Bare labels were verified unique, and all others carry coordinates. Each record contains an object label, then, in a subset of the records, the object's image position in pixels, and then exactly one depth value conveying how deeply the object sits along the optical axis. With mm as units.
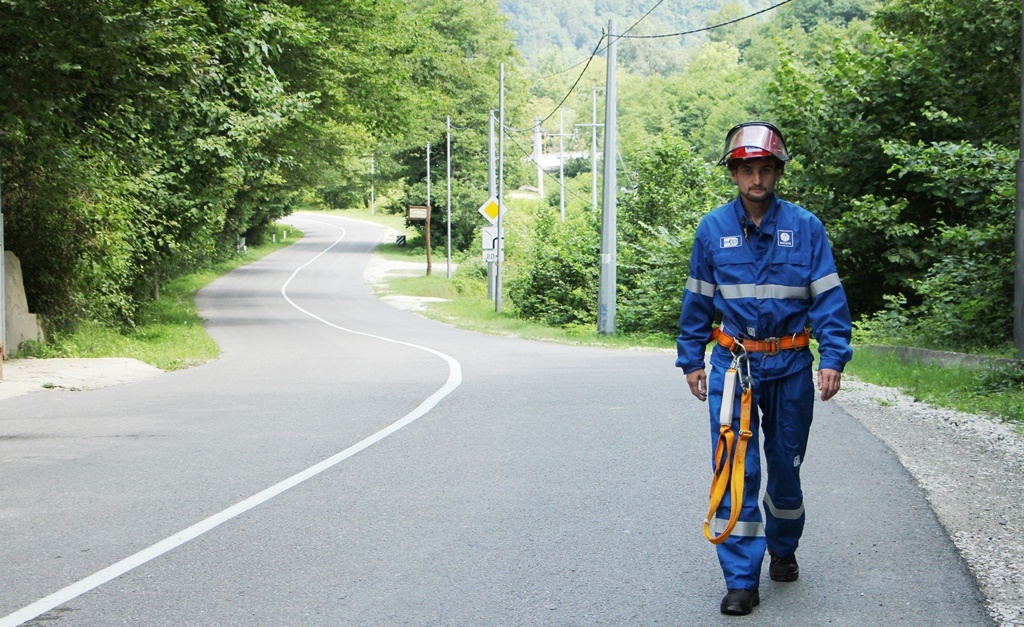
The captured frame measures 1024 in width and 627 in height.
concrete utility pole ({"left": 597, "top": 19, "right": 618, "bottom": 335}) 26297
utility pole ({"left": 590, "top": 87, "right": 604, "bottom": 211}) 62228
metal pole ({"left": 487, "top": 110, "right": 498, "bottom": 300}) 43744
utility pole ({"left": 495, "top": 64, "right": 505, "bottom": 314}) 38594
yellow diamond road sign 39344
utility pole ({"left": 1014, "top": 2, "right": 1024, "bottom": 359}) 12594
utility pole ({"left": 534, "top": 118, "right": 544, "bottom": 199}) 96562
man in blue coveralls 4703
